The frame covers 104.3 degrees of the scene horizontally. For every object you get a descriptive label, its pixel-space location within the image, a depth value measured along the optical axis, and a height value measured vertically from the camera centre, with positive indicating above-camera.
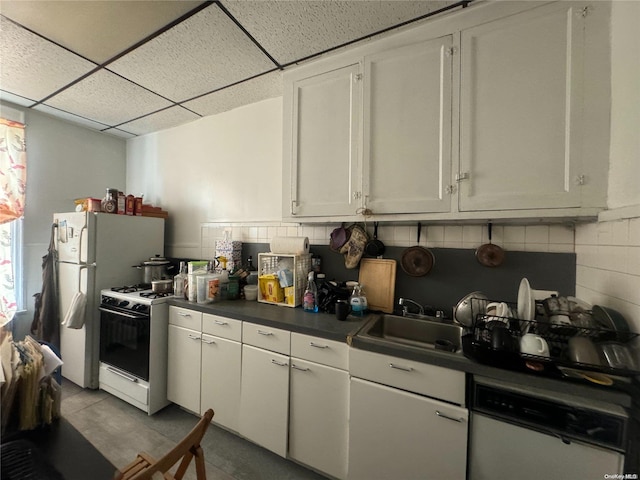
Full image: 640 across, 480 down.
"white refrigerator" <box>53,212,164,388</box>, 2.13 -0.29
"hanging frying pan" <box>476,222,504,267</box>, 1.41 -0.09
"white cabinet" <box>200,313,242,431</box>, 1.60 -0.88
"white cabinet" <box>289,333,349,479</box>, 1.28 -0.90
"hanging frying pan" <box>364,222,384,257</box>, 1.70 -0.07
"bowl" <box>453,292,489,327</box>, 1.31 -0.37
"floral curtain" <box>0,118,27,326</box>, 2.14 +0.37
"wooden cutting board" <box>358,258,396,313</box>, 1.65 -0.30
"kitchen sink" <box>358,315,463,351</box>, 1.43 -0.55
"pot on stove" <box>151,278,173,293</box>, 2.07 -0.43
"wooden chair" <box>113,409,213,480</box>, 0.59 -0.60
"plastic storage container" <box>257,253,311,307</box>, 1.76 -0.29
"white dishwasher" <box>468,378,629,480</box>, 0.81 -0.69
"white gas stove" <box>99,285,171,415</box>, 1.83 -0.86
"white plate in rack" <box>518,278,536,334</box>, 1.10 -0.29
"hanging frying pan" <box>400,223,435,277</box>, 1.58 -0.14
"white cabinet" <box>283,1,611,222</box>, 1.07 +0.62
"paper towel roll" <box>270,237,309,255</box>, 1.82 -0.06
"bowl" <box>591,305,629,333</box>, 0.91 -0.30
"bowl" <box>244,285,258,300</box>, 1.93 -0.43
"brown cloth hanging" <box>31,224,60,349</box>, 2.23 -0.64
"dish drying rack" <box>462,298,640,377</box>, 0.86 -0.42
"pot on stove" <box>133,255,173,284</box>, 2.34 -0.32
